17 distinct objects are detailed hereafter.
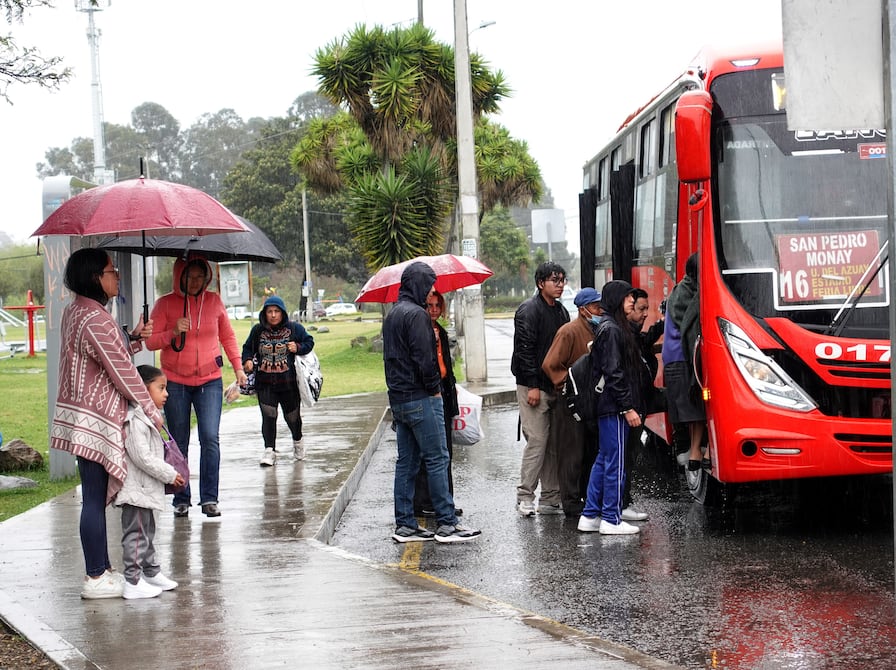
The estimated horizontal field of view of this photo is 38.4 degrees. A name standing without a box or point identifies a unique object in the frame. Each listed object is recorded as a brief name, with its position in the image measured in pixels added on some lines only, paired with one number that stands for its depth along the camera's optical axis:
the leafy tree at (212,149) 108.44
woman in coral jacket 9.09
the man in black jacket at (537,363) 9.45
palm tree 28.95
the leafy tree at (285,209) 76.44
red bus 8.15
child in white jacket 6.64
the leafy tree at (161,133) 110.50
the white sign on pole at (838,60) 3.83
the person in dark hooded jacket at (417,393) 8.38
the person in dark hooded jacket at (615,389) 8.49
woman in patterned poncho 6.59
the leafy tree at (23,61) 9.30
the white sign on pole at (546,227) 33.72
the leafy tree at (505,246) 93.69
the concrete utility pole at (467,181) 21.03
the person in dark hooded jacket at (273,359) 12.03
